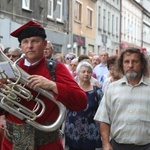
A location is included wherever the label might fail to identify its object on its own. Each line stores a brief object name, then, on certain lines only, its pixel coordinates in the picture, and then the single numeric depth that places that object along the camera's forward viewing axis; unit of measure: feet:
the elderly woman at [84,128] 22.24
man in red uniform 14.38
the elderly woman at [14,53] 24.60
